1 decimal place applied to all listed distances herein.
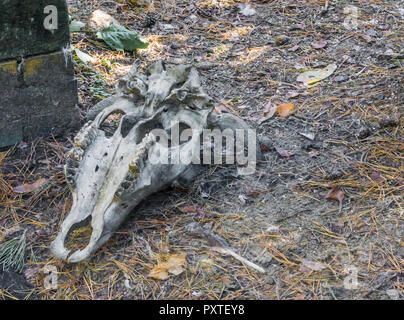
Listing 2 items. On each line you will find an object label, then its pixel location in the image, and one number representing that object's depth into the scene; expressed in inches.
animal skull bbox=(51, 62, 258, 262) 105.5
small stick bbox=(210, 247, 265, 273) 101.3
